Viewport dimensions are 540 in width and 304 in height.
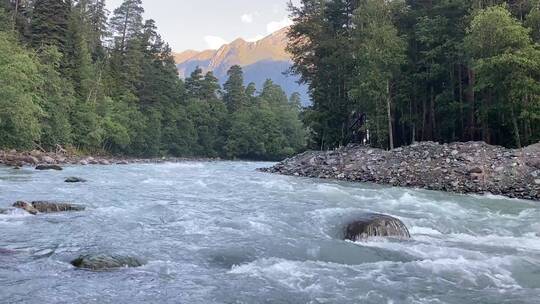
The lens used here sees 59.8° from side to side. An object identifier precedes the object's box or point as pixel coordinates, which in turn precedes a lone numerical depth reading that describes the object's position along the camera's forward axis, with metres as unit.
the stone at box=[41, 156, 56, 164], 33.25
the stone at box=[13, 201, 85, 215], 13.05
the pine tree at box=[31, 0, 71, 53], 45.41
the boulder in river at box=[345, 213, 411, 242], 11.77
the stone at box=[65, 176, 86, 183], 21.38
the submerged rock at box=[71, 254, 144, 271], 8.40
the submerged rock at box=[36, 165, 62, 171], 27.08
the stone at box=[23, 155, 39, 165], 31.19
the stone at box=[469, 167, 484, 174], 23.67
